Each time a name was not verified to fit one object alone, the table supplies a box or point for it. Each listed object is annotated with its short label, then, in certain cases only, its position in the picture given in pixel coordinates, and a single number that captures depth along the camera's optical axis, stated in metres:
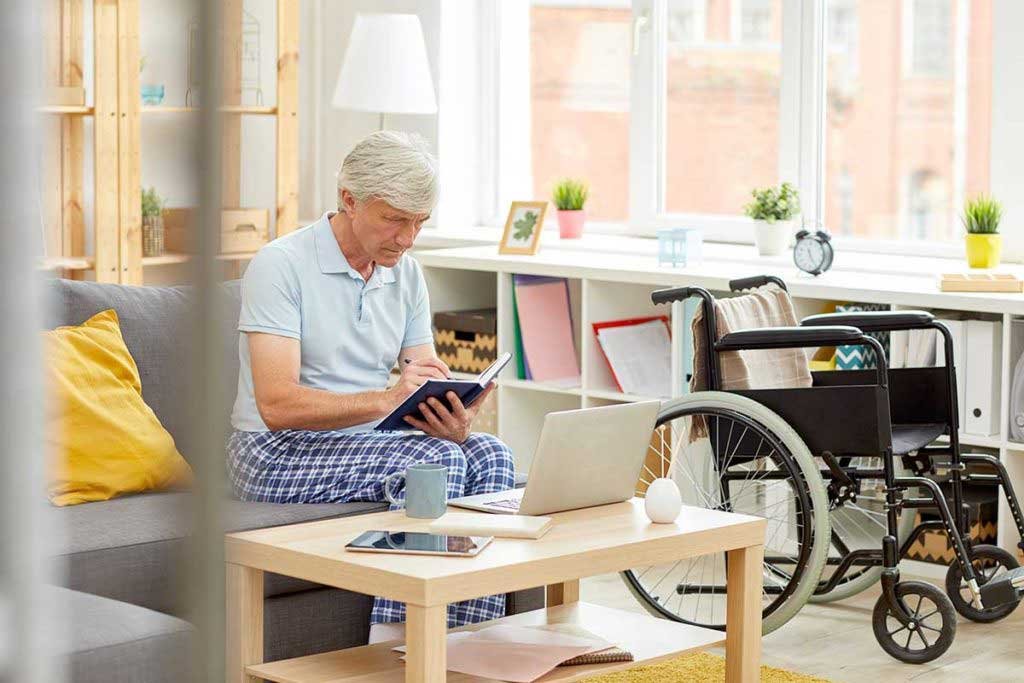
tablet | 3.43
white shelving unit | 5.49
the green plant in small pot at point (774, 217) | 6.73
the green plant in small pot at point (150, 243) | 7.41
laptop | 3.85
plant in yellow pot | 5.99
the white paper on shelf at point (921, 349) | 5.68
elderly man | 4.40
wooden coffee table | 3.23
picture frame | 7.06
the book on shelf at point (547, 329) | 6.93
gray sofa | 3.32
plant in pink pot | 7.64
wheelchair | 4.73
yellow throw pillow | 4.53
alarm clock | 6.08
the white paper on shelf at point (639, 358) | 6.60
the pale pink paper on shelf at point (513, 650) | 3.58
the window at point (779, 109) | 6.91
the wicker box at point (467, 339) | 7.08
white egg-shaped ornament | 3.86
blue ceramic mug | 3.83
